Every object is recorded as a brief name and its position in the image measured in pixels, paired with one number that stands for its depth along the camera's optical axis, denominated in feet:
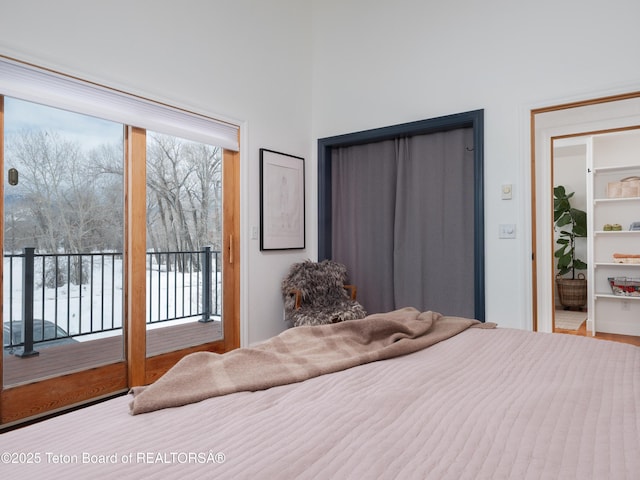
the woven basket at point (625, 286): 14.89
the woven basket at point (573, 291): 18.71
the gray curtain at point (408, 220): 11.48
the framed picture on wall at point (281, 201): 12.02
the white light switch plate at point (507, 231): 10.32
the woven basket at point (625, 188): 15.31
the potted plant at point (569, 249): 18.74
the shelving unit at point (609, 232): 15.30
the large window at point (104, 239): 7.42
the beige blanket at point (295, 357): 3.42
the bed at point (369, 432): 2.33
